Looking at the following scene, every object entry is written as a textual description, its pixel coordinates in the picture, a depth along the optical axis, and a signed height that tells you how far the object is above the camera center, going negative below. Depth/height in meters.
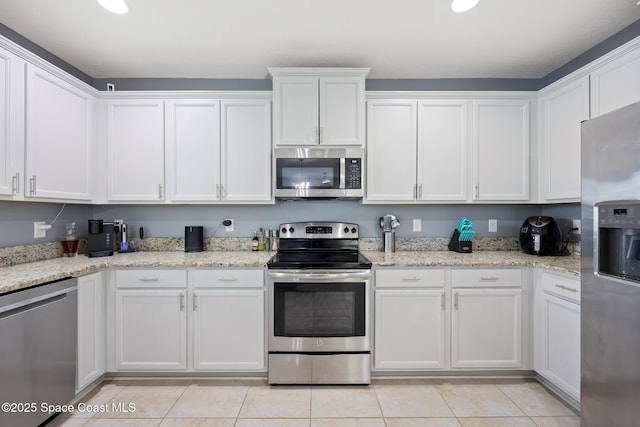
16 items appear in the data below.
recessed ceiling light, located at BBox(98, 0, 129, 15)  1.80 +1.23
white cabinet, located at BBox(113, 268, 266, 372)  2.31 -0.83
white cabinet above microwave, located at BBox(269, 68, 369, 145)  2.54 +0.87
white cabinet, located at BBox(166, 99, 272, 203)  2.65 +0.55
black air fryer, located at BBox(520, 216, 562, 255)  2.50 -0.18
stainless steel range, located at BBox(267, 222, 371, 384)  2.27 -0.81
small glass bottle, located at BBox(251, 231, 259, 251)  2.86 -0.28
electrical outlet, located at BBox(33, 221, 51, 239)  2.33 -0.13
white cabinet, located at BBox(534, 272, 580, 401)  1.96 -0.80
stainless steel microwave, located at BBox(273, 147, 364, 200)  2.54 +0.34
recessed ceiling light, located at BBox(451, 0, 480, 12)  1.79 +1.23
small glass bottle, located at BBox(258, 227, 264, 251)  2.88 -0.26
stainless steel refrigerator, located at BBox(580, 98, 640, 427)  1.37 -0.27
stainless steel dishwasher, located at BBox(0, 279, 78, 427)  1.55 -0.77
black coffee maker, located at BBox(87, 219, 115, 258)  2.49 -0.22
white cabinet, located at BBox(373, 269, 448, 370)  2.33 -0.80
